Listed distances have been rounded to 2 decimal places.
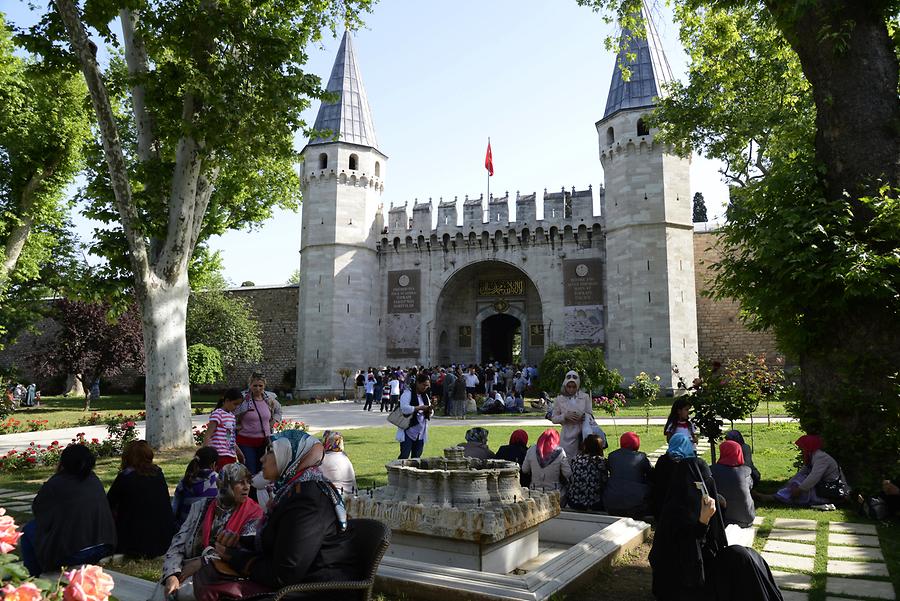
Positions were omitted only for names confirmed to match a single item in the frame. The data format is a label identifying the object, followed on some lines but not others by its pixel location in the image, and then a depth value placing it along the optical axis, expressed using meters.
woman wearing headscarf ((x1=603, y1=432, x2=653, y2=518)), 5.25
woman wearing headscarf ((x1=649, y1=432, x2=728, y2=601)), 3.15
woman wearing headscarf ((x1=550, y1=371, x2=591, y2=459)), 6.43
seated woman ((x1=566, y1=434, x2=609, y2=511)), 5.55
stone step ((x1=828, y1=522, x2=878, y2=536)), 5.13
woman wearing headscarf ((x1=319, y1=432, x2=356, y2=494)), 4.48
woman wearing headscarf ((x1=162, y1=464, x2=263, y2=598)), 2.88
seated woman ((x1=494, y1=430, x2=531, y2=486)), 6.53
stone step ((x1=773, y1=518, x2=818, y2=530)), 5.33
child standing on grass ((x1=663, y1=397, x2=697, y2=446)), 6.57
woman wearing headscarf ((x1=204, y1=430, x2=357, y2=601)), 2.53
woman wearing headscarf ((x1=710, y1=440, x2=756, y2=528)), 4.94
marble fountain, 3.49
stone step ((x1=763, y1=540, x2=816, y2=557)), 4.57
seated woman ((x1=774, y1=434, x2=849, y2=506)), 6.02
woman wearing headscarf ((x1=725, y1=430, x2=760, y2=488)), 6.29
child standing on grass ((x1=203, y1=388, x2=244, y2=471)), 5.52
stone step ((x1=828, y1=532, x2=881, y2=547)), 4.76
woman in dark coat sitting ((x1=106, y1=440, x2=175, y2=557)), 4.53
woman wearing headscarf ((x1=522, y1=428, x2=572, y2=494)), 5.73
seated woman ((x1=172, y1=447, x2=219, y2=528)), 4.62
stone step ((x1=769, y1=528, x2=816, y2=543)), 4.95
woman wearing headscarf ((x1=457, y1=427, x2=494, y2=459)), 6.02
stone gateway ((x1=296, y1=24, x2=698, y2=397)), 22.55
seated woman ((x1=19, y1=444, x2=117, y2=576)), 3.83
